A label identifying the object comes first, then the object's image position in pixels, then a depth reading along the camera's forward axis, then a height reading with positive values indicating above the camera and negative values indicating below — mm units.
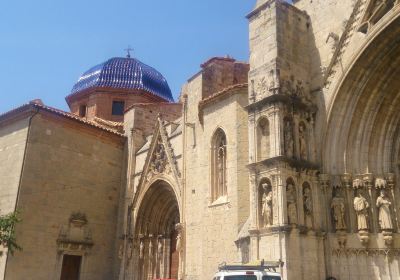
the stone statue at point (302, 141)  10445 +3109
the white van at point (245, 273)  6977 +50
